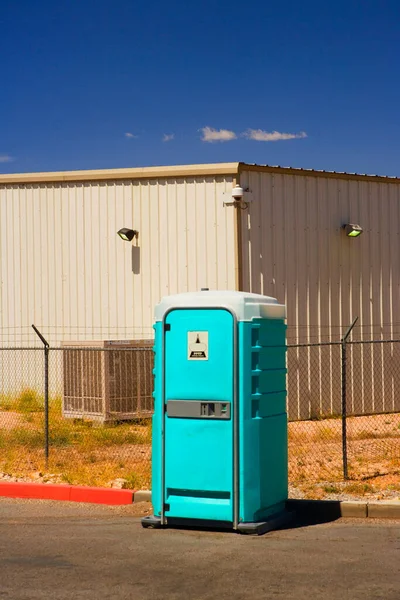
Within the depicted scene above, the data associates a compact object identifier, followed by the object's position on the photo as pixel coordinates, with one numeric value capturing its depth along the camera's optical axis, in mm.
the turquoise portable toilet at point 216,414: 8664
